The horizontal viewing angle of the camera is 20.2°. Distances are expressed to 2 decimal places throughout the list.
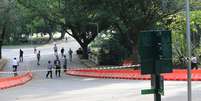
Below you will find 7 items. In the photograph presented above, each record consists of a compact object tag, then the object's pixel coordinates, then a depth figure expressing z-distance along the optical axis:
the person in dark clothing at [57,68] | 39.54
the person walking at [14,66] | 40.31
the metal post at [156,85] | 10.09
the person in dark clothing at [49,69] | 38.78
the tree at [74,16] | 43.19
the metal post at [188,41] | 10.77
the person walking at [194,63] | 37.59
